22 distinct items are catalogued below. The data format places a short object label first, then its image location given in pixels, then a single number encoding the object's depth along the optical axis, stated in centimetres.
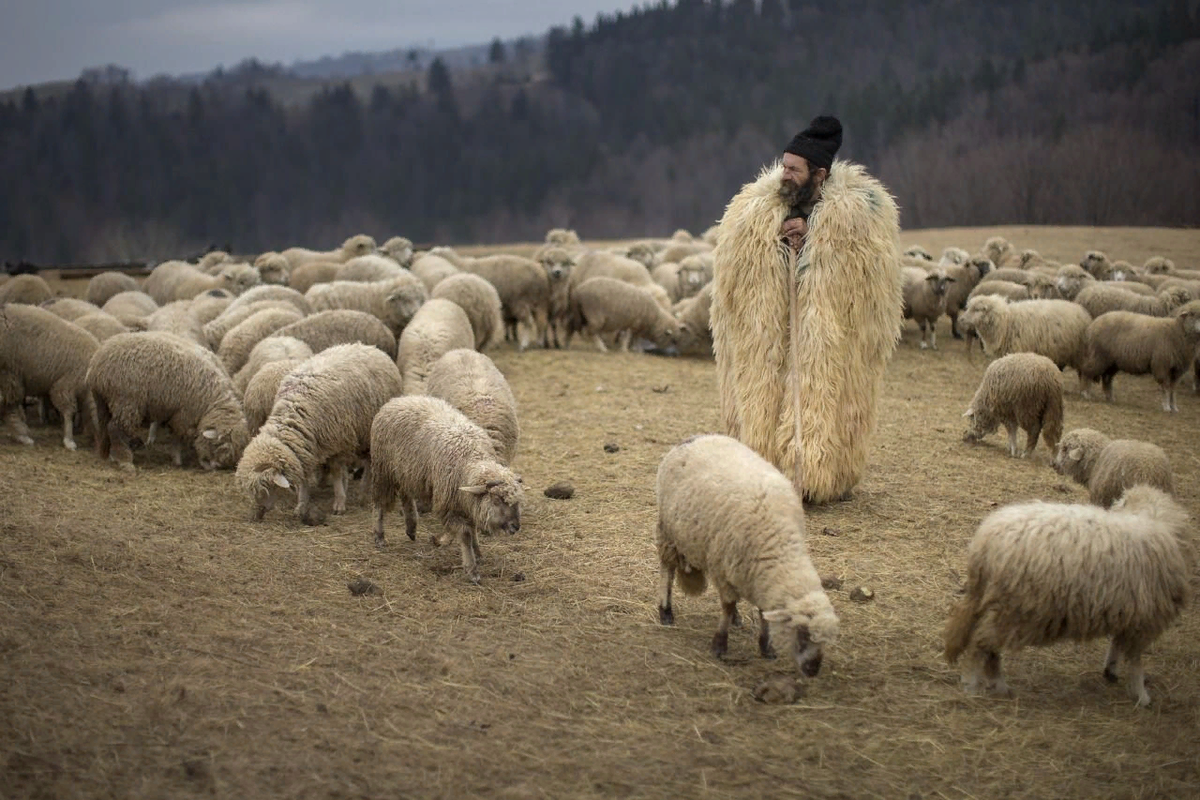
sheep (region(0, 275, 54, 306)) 1568
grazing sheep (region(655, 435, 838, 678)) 482
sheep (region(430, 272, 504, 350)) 1429
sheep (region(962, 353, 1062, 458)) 1006
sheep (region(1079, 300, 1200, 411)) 1263
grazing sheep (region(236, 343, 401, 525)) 760
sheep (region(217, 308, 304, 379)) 1095
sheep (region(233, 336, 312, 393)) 991
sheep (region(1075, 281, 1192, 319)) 1437
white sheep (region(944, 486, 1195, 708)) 474
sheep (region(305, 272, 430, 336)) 1279
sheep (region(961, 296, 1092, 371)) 1341
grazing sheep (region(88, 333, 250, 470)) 930
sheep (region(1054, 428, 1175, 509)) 726
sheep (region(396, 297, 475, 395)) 1017
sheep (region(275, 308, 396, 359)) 1066
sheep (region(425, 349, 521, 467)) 806
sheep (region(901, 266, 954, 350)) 1694
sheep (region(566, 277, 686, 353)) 1678
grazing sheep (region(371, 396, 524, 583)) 637
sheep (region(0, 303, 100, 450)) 1003
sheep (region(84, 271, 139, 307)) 1777
